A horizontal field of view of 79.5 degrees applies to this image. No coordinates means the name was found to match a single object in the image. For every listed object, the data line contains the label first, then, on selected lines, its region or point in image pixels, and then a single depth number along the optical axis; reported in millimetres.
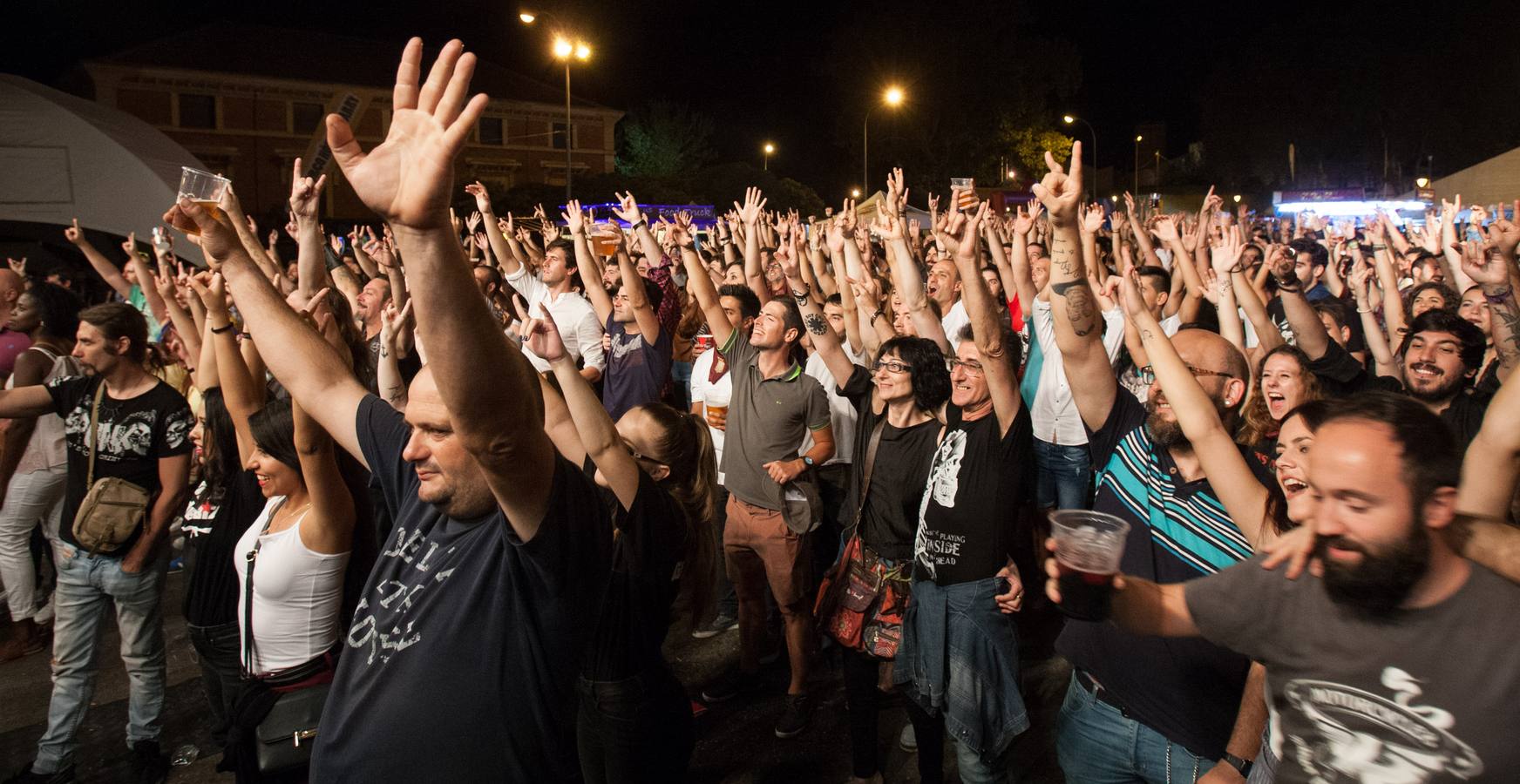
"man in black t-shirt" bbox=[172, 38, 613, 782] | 1589
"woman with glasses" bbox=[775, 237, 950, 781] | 3941
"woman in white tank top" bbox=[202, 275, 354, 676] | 3021
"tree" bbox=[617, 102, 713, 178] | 57750
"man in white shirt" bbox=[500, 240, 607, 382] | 6930
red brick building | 43844
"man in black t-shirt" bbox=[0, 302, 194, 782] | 4125
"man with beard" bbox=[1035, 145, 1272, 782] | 2545
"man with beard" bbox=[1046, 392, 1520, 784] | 1620
